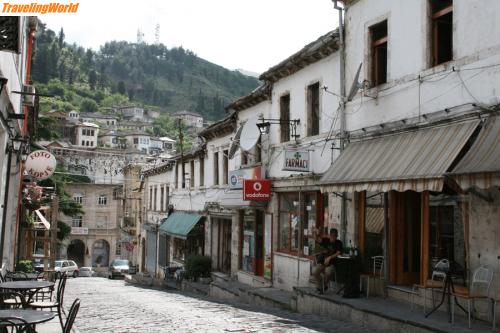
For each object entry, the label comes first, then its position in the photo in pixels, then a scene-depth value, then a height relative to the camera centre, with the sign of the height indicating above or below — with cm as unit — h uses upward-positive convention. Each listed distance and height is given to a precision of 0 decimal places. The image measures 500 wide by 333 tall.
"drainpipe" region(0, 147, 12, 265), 1340 +24
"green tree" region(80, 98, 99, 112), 18850 +3646
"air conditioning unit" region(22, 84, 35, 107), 1576 +335
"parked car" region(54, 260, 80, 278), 4581 -528
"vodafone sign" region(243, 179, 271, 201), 1831 +67
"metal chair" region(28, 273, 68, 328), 887 -167
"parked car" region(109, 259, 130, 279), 4906 -574
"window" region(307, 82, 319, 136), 1618 +314
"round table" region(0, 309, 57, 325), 626 -134
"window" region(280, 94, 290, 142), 1798 +321
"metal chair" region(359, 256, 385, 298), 1229 -146
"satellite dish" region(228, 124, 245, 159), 2073 +256
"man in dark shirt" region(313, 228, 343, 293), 1246 -117
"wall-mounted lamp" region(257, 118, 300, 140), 1698 +288
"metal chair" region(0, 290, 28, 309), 805 -167
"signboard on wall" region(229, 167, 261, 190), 2008 +129
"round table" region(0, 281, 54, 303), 868 -134
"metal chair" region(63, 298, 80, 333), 641 -133
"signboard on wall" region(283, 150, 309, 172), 1534 +141
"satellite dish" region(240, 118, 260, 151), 1862 +265
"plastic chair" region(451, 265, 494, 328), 895 -133
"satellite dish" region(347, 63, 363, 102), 1261 +300
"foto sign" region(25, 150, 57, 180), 1548 +126
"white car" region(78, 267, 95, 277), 5336 -658
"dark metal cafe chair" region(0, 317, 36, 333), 598 -135
